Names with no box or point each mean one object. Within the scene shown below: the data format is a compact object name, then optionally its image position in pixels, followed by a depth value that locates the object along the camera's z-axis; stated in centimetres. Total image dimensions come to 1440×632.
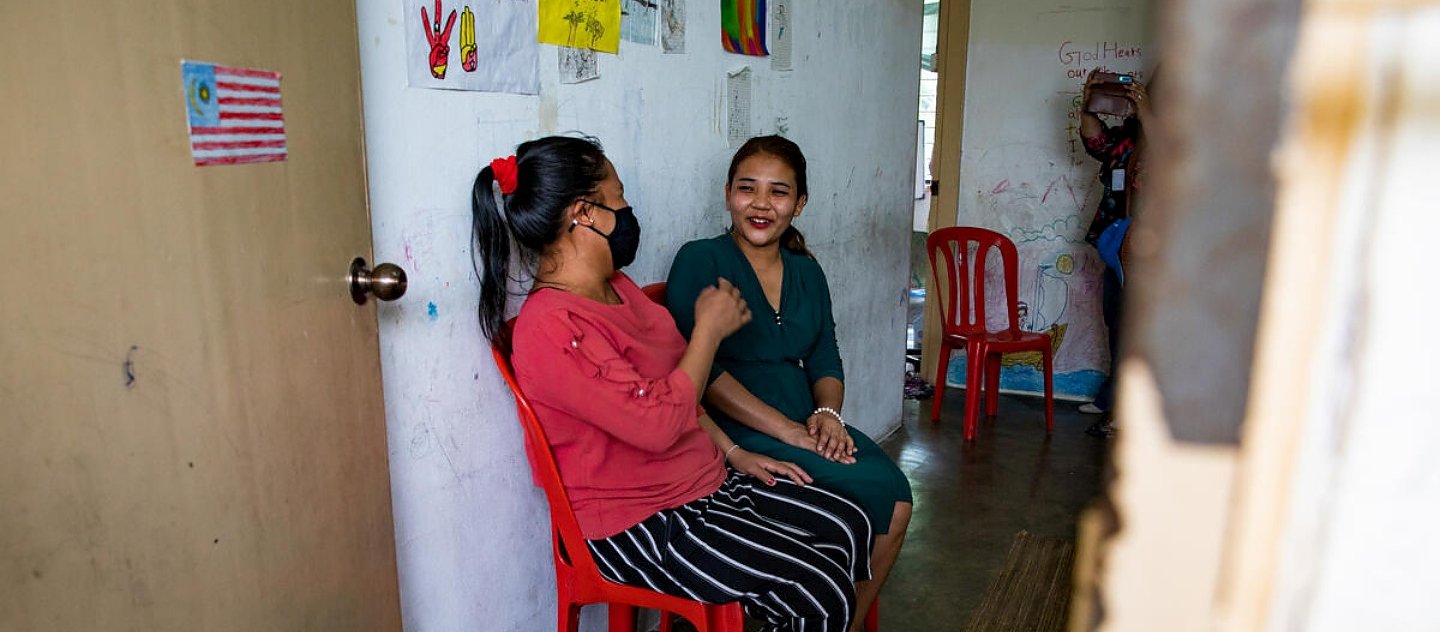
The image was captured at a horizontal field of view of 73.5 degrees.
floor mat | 240
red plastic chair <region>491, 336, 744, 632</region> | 162
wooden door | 92
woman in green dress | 204
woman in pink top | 157
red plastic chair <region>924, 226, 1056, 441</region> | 402
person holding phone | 398
